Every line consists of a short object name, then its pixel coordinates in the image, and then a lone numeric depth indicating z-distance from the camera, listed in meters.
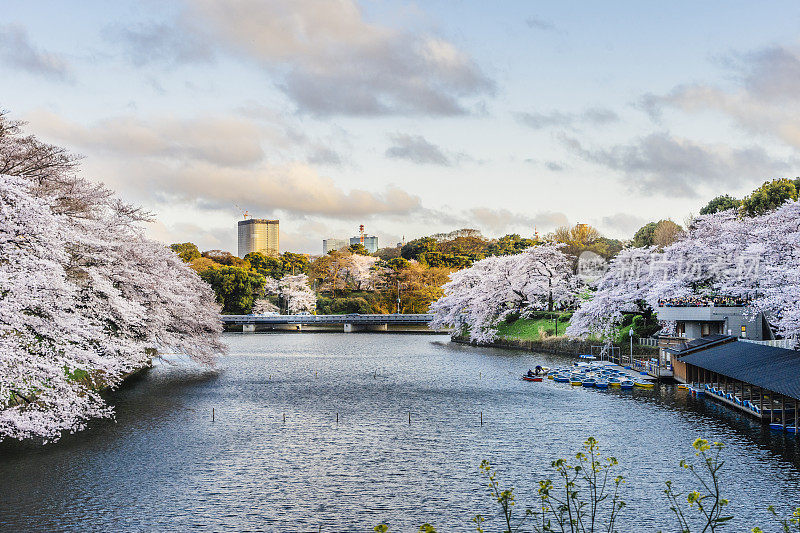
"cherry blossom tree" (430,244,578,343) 108.75
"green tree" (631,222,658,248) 145.25
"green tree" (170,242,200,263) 184.00
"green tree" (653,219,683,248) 130.18
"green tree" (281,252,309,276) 185.25
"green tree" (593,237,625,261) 143.88
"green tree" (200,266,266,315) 154.71
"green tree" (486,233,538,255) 180.62
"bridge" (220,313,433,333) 143.00
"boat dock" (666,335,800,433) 42.38
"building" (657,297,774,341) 65.69
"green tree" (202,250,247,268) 193.00
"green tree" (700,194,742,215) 121.25
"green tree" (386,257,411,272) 164.62
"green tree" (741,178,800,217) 99.44
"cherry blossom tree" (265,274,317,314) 168.62
